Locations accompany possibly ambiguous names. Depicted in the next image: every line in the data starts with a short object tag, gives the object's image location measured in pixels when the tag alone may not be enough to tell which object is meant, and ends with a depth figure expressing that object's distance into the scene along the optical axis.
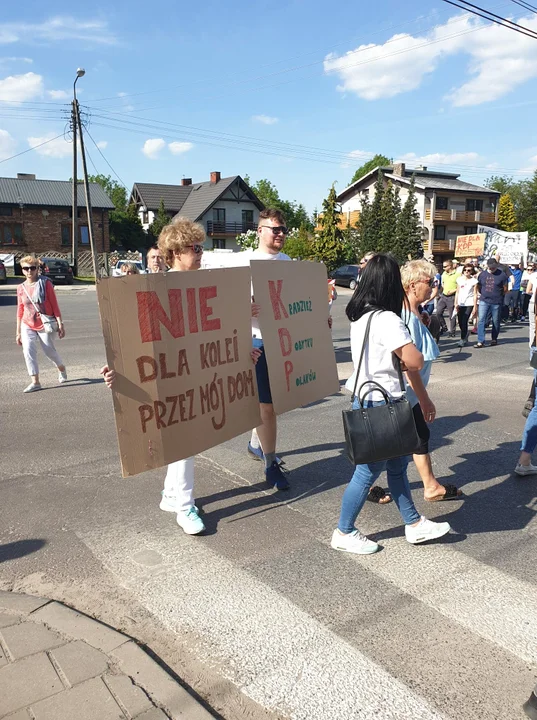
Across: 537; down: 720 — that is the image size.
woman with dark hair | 3.34
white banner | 21.58
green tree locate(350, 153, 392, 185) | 91.75
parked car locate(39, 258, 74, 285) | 33.37
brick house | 47.81
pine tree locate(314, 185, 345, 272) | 43.31
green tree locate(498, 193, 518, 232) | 65.81
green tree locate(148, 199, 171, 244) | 54.19
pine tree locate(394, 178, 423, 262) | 44.34
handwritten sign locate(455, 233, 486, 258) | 23.03
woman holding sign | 3.82
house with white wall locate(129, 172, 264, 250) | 58.84
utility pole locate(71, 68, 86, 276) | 31.06
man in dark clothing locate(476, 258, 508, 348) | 12.76
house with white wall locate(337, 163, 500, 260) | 56.78
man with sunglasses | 4.43
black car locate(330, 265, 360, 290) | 35.31
